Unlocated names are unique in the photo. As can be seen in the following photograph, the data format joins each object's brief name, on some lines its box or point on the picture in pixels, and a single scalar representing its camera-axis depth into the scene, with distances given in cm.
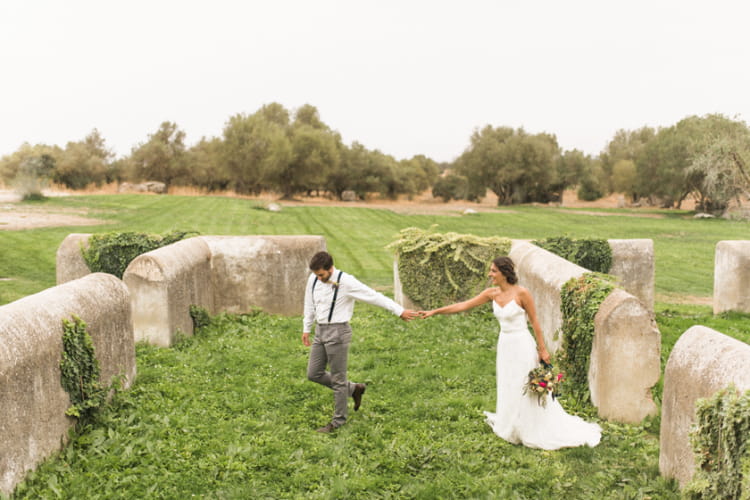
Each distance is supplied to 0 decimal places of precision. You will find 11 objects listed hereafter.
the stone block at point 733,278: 1253
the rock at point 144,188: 4981
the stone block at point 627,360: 641
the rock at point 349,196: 5215
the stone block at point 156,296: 892
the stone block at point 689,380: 434
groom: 646
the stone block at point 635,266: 1246
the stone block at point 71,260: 1187
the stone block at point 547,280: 821
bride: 601
